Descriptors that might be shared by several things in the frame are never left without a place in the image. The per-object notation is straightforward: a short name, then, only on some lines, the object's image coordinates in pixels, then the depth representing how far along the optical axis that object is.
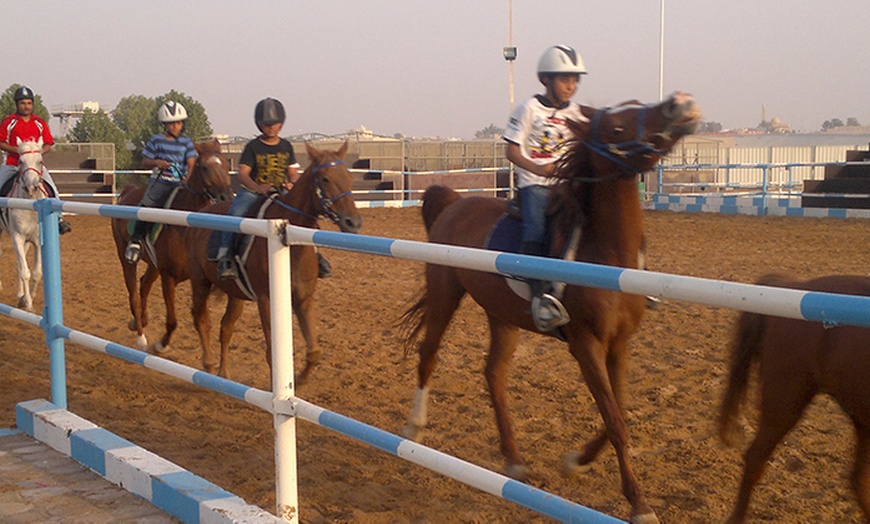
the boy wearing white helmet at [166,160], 8.44
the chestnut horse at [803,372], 3.27
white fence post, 3.35
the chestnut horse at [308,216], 6.25
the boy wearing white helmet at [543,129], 4.70
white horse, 10.20
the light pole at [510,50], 28.59
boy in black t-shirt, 6.68
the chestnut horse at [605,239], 3.92
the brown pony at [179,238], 8.04
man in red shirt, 10.60
